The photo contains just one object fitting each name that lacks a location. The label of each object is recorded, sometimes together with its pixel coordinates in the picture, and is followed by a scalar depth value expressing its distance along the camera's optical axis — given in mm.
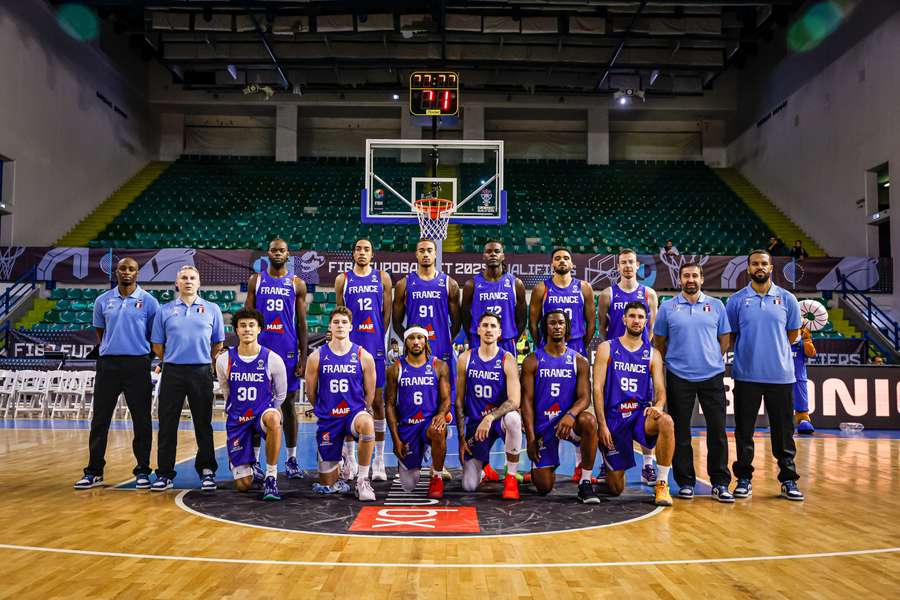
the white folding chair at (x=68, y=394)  13086
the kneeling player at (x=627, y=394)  5805
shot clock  13047
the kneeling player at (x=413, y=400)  5922
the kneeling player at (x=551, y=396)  5906
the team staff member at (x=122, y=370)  6164
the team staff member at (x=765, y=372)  5957
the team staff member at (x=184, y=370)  6094
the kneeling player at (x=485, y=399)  5876
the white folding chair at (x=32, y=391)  13094
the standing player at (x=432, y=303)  6895
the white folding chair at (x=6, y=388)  13008
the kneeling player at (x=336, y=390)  5891
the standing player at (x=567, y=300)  6660
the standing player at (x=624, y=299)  6656
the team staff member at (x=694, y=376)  5867
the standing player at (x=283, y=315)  6668
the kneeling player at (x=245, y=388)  5945
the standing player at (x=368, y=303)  6824
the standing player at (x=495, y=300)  6754
